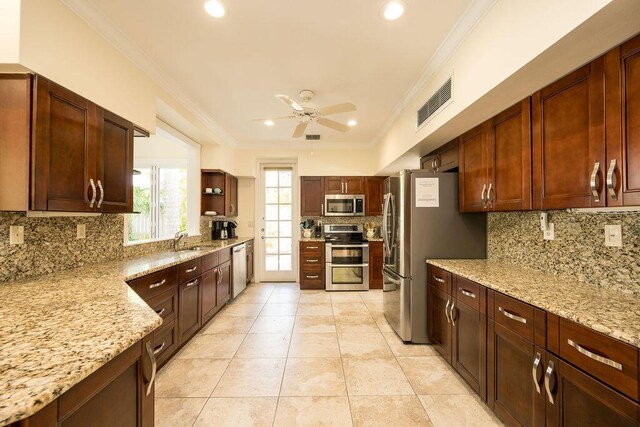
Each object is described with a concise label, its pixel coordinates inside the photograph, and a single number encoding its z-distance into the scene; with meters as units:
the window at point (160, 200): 4.94
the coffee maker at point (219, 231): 4.71
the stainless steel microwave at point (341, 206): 5.14
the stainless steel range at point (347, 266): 4.82
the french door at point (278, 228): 5.44
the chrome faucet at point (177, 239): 3.34
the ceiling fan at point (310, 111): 2.68
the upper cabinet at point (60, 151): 1.48
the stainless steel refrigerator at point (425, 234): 2.71
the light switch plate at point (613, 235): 1.54
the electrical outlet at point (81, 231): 2.14
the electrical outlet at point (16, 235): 1.69
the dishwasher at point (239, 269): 4.16
